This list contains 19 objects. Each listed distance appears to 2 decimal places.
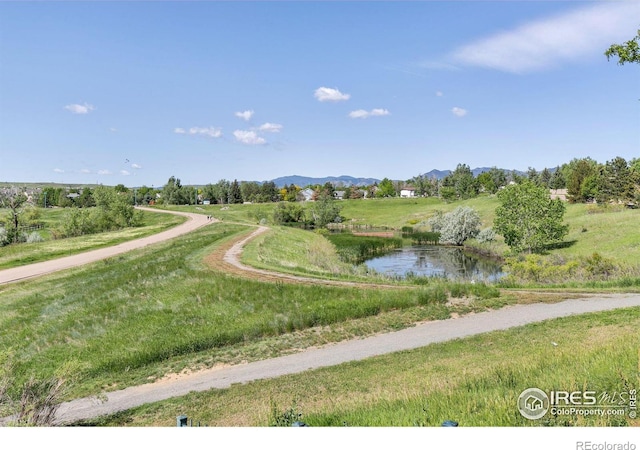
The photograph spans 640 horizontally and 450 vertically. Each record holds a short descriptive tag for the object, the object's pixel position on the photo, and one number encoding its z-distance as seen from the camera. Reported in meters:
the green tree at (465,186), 137.89
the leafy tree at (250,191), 167.39
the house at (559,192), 116.71
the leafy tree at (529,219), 49.50
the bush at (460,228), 69.38
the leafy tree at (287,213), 102.74
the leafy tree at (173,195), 155.25
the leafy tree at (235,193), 158.94
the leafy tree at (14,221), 68.50
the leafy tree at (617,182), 76.56
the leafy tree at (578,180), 92.12
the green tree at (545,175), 139.75
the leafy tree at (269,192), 169.74
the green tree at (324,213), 106.83
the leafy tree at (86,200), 142.25
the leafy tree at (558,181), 127.19
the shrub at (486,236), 63.28
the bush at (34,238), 63.38
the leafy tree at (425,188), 194.25
